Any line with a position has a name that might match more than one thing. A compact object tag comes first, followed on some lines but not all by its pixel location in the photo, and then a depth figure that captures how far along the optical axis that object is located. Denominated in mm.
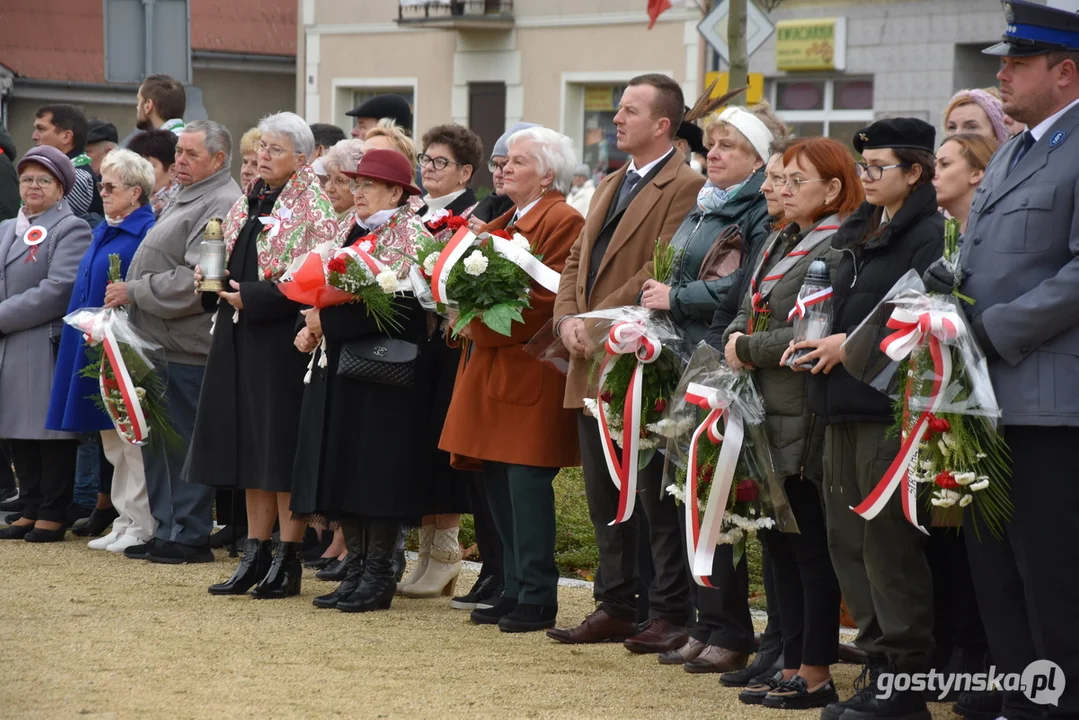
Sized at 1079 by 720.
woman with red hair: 9574
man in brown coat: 11181
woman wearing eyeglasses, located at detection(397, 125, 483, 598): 12891
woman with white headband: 10570
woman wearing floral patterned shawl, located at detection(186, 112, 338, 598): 12975
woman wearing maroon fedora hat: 12416
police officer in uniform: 8018
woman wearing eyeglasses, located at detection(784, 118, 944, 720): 8924
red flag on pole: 28239
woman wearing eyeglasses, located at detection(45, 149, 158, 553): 15187
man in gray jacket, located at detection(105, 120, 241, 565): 14608
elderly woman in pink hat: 15830
